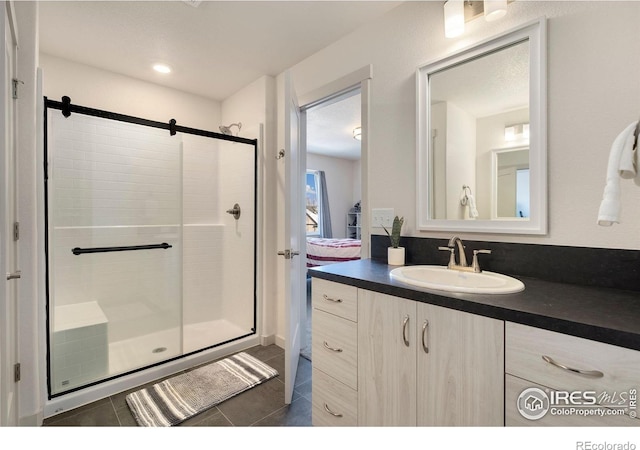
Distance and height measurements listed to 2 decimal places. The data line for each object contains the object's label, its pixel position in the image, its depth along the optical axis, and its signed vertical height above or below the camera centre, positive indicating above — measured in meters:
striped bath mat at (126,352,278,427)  1.64 -1.10
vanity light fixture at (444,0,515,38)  1.44 +1.05
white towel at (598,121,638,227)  0.85 +0.10
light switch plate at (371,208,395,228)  1.81 +0.03
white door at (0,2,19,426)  1.04 -0.08
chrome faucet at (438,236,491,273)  1.36 -0.18
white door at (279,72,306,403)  1.79 -0.10
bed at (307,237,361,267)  4.16 -0.43
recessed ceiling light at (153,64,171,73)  2.44 +1.32
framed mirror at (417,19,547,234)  1.27 +0.43
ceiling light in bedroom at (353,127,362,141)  4.21 +1.34
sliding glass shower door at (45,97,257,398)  1.99 -0.18
